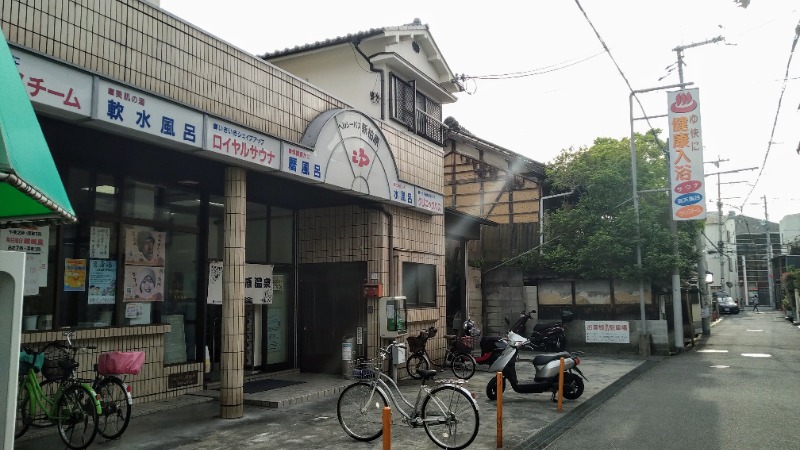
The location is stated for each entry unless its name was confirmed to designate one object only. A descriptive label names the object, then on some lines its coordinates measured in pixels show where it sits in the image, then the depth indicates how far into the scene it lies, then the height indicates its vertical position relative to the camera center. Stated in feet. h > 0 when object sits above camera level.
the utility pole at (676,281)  59.52 +0.17
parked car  152.56 -6.63
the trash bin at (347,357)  39.09 -4.92
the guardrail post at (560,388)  30.30 -5.57
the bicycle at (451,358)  41.88 -5.51
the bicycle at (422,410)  22.86 -5.21
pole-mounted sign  56.24 +12.62
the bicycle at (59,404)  22.30 -4.53
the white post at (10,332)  10.85 -0.83
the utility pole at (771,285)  189.88 -1.13
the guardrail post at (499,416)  23.17 -5.41
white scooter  32.89 -5.09
